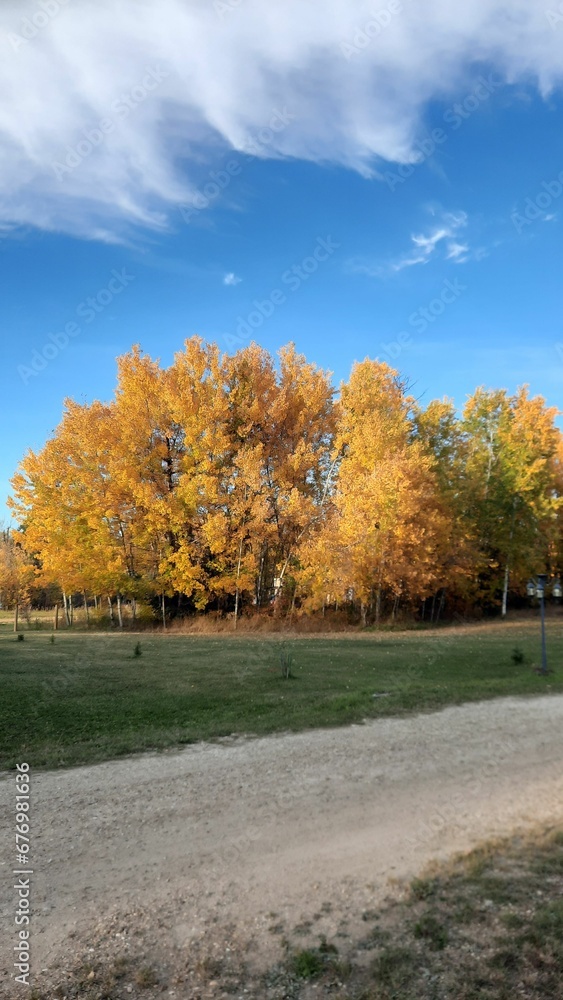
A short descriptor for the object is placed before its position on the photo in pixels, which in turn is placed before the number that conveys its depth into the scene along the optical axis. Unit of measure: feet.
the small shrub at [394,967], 10.59
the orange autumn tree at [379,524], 83.10
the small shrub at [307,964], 10.83
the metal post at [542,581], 47.26
